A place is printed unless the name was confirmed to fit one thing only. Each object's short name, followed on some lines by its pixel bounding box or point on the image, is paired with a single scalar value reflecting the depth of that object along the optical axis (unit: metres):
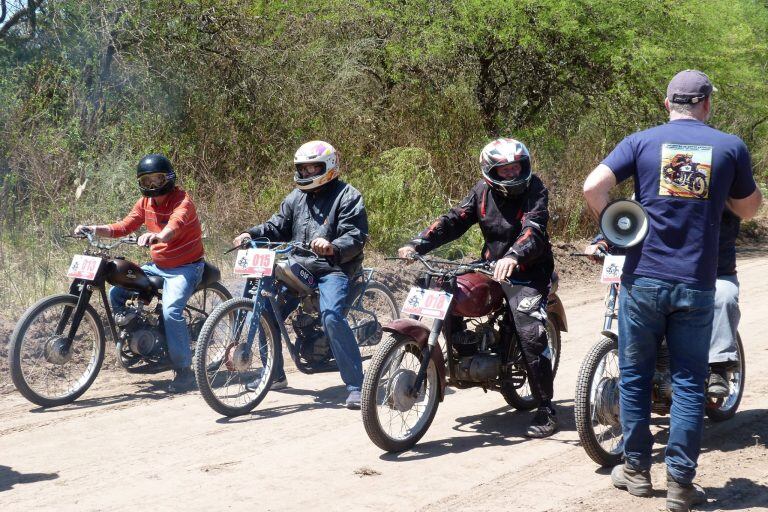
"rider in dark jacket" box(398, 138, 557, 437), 10.88
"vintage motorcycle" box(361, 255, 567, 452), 10.37
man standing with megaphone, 8.28
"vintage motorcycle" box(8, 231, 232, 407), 12.74
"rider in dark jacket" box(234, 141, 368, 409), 12.64
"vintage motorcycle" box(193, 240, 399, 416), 12.19
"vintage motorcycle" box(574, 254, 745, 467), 9.66
